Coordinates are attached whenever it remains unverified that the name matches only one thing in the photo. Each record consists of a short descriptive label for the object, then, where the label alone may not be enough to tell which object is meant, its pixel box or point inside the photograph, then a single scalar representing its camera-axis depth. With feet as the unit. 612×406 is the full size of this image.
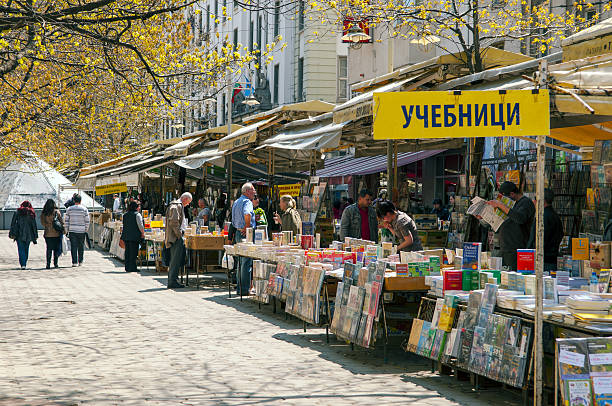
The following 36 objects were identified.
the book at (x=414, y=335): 27.96
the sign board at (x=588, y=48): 29.66
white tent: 145.59
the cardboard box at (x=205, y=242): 57.52
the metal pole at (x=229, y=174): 68.64
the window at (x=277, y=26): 145.19
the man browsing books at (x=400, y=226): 36.11
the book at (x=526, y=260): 25.43
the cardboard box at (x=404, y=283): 28.99
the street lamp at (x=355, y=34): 73.31
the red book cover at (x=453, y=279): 26.91
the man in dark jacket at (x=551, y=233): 36.76
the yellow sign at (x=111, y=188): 87.57
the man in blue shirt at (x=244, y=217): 50.34
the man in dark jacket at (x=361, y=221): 45.55
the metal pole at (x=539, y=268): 21.21
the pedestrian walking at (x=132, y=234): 69.26
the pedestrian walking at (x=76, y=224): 72.38
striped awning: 80.28
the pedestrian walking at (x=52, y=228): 70.18
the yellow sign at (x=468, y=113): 21.48
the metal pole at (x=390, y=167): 46.16
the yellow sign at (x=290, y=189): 58.49
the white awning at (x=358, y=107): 36.55
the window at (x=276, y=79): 148.05
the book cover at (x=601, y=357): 19.35
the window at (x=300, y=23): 134.92
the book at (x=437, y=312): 26.73
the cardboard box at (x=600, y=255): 28.02
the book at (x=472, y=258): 27.40
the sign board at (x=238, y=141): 54.03
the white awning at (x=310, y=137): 43.27
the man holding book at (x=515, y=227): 37.37
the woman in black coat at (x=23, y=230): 71.56
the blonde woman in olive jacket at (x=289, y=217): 52.85
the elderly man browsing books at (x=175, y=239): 55.52
